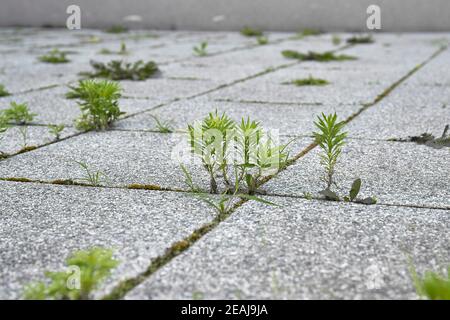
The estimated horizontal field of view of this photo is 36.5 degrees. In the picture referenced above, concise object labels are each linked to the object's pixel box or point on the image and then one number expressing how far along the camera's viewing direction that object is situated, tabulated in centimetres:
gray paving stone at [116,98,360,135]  290
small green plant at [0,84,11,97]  383
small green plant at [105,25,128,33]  962
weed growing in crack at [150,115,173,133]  275
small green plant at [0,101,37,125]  288
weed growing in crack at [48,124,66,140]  264
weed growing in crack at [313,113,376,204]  179
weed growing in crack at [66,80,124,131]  269
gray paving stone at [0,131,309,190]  208
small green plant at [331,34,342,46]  725
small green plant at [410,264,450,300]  117
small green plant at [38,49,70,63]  558
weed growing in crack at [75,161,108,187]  200
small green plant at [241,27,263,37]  873
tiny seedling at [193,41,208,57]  618
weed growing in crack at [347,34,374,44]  743
